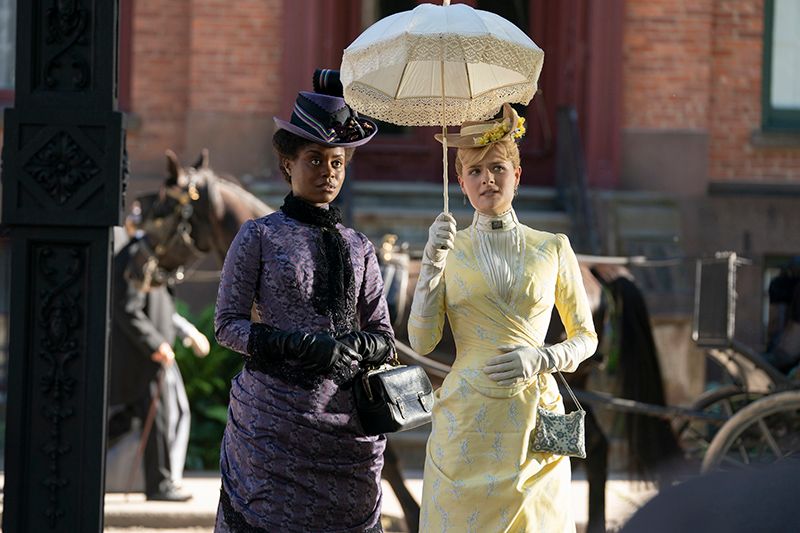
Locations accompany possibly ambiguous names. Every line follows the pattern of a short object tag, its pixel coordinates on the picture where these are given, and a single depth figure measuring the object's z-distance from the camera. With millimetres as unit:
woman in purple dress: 8606
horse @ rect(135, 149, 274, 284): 16016
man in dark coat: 17052
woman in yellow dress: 8884
